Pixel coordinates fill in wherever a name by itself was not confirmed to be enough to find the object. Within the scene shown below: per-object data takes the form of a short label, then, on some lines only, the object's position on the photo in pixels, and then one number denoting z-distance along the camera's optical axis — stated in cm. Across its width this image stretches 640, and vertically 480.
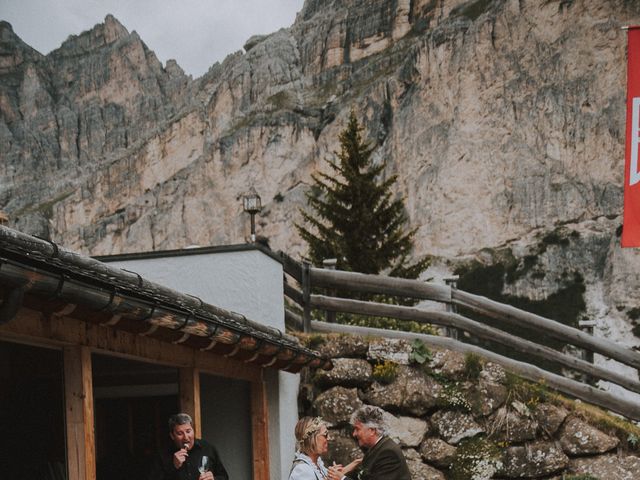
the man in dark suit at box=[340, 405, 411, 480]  474
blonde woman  466
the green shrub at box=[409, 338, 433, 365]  871
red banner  821
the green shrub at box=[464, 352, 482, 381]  873
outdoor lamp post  1168
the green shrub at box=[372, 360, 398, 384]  859
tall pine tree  2528
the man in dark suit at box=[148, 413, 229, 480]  477
